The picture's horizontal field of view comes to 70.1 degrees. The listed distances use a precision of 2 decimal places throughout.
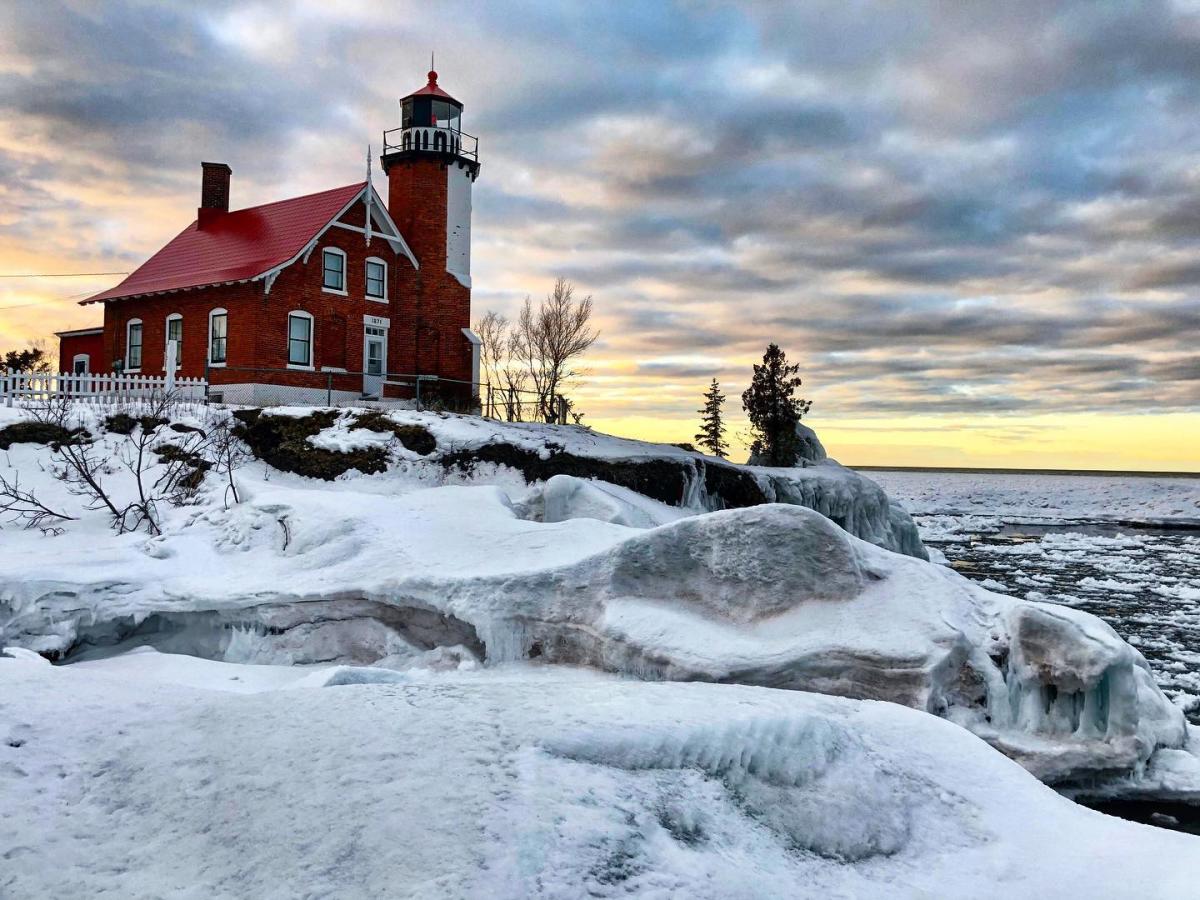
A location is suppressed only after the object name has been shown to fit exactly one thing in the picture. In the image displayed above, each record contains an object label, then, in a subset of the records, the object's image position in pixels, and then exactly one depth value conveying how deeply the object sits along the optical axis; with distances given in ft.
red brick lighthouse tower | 98.27
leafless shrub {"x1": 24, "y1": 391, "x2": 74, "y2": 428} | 56.34
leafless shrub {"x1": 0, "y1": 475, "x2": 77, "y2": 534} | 43.24
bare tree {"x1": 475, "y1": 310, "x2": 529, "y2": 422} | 136.15
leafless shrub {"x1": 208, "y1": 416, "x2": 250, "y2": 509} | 54.05
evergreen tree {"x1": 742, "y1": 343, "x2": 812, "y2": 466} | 129.29
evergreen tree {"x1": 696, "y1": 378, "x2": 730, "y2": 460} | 185.37
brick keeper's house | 86.94
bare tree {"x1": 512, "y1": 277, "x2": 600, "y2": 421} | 130.72
